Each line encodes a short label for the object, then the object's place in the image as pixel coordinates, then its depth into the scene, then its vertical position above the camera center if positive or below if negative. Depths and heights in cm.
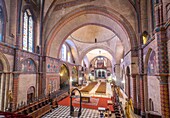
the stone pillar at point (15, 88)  758 -163
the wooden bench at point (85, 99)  1153 -375
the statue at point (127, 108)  488 -210
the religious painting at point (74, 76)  2372 -242
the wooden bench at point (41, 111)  704 -343
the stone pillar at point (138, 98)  823 -265
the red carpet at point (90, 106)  1030 -414
